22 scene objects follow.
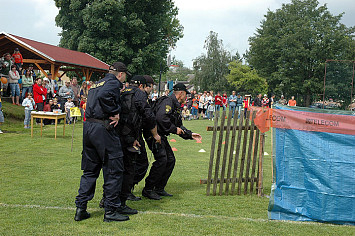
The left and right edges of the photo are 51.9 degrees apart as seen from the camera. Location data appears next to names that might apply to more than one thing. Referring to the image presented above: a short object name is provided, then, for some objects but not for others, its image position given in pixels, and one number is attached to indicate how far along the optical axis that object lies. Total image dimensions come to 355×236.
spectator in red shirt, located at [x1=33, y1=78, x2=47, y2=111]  17.48
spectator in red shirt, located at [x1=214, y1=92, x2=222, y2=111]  27.84
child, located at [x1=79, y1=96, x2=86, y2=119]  18.88
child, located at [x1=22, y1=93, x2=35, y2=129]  15.71
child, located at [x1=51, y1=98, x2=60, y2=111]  17.73
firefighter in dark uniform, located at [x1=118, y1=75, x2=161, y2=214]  5.45
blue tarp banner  5.12
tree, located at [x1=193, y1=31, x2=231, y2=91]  67.31
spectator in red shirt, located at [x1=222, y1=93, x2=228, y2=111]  28.21
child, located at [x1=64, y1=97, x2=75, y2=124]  18.75
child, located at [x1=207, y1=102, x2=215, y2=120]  28.38
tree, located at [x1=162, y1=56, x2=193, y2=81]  146.16
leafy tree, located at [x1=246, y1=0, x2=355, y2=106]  54.28
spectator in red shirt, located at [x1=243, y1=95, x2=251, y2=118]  28.51
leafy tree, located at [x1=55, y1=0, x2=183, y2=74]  36.72
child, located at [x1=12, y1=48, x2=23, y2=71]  19.83
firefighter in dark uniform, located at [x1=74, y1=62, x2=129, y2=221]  4.99
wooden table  12.73
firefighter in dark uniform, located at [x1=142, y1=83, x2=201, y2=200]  6.36
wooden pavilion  21.91
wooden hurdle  6.48
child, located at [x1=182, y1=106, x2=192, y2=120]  27.30
